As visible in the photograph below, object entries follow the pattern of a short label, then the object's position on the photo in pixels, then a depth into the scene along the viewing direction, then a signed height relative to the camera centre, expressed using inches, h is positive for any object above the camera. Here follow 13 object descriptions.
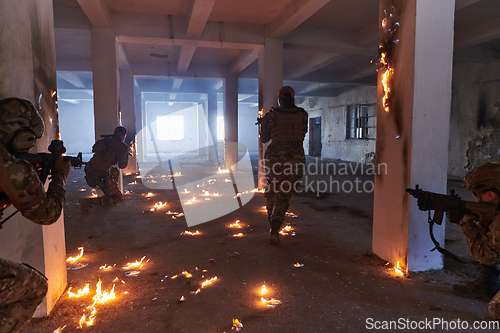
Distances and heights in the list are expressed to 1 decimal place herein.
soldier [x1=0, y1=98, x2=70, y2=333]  54.9 -11.3
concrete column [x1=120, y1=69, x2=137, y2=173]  413.1 +51.7
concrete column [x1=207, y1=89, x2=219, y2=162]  603.8 +54.0
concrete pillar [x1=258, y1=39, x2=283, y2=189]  284.7 +65.0
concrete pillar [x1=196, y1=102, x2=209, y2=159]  787.4 +18.2
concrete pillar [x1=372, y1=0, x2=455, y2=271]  105.7 +8.5
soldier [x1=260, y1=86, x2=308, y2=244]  149.4 -7.8
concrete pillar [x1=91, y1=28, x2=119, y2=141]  244.4 +48.9
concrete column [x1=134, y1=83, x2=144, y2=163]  543.3 +52.7
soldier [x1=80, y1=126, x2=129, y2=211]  217.8 -19.2
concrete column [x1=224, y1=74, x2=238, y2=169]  455.5 +27.6
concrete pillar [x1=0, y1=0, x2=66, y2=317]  71.8 +13.6
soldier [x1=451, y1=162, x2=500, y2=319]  76.2 -27.0
